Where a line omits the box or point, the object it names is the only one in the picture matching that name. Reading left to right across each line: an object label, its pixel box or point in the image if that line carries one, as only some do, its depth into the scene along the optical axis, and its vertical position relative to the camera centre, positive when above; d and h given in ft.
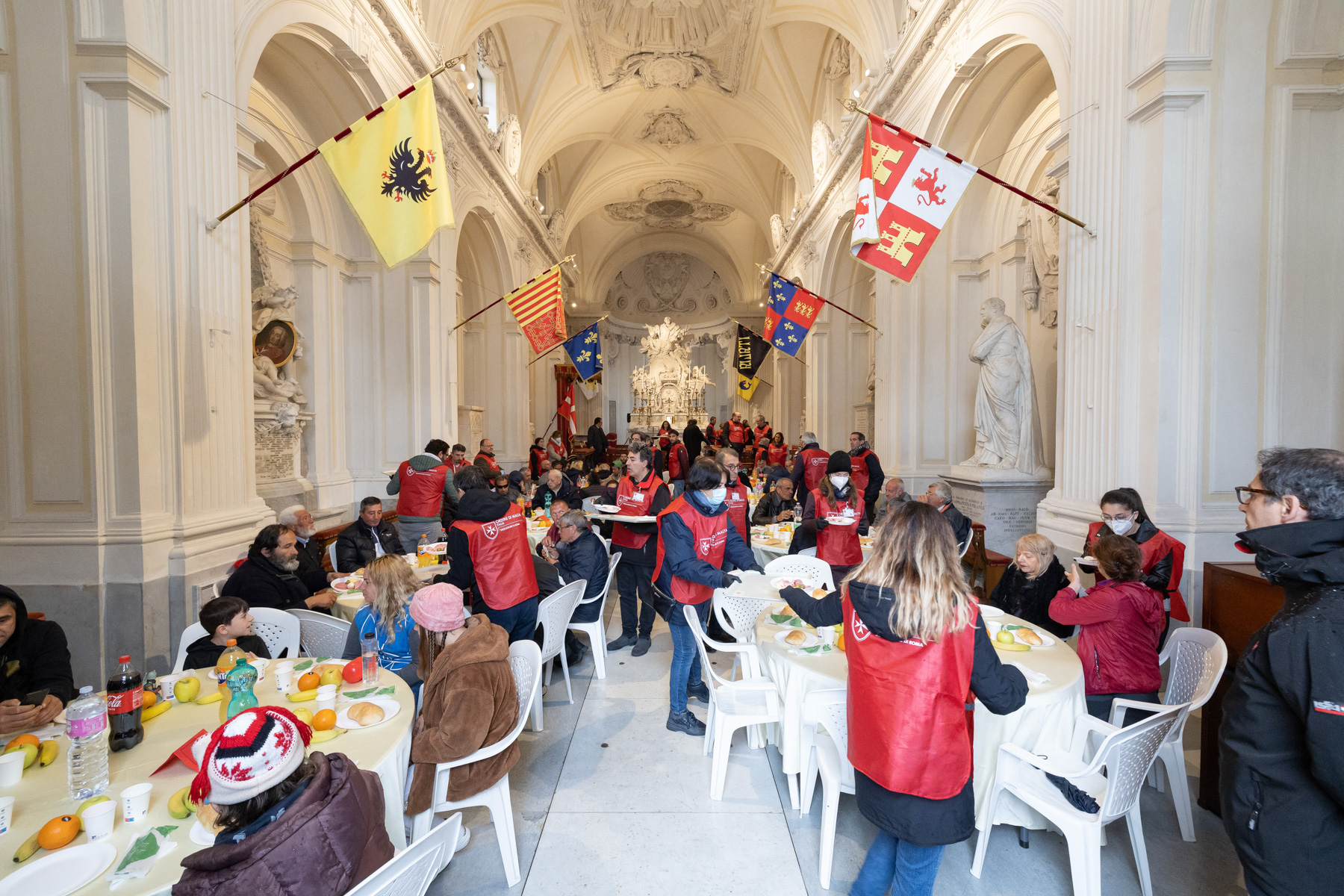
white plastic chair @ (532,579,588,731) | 13.21 -3.98
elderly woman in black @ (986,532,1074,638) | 12.15 -3.03
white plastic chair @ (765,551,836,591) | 14.74 -3.23
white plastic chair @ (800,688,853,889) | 8.48 -4.50
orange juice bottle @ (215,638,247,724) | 8.73 -3.35
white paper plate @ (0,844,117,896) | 5.12 -3.70
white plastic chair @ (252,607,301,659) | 11.86 -3.72
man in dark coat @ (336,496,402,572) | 17.19 -3.00
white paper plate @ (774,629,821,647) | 10.27 -3.47
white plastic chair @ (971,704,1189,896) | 7.57 -4.65
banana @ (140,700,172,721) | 8.20 -3.66
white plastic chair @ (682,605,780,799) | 10.47 -4.73
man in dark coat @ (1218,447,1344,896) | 4.95 -2.32
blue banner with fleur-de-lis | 48.65 +6.18
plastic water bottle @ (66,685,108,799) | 6.35 -3.25
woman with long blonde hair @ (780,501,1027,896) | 6.31 -2.62
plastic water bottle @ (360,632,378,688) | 8.99 -3.39
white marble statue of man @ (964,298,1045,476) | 22.44 +1.41
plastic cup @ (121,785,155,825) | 5.93 -3.52
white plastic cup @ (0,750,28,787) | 6.60 -3.55
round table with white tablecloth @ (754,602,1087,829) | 8.62 -3.97
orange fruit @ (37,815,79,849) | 5.51 -3.53
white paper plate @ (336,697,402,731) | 7.72 -3.59
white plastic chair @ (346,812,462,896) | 4.73 -3.55
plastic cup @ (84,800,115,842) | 5.65 -3.50
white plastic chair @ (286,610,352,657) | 12.00 -3.86
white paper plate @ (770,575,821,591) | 13.29 -3.29
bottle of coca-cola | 7.37 -3.29
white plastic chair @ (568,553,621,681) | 16.05 -5.30
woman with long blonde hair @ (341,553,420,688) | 10.38 -3.06
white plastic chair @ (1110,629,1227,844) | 8.98 -3.89
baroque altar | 80.84 +6.63
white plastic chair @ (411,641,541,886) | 8.27 -4.95
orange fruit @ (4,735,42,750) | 7.09 -3.50
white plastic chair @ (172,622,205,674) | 11.24 -3.68
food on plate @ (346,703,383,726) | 7.80 -3.53
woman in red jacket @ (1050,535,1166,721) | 9.53 -3.04
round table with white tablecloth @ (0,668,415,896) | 5.62 -3.72
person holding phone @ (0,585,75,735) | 8.82 -3.25
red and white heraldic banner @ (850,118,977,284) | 16.62 +6.29
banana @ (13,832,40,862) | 5.45 -3.65
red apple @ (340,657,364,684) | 8.91 -3.41
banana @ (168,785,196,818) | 6.08 -3.62
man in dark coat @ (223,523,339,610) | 12.73 -2.99
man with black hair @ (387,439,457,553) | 21.52 -2.26
